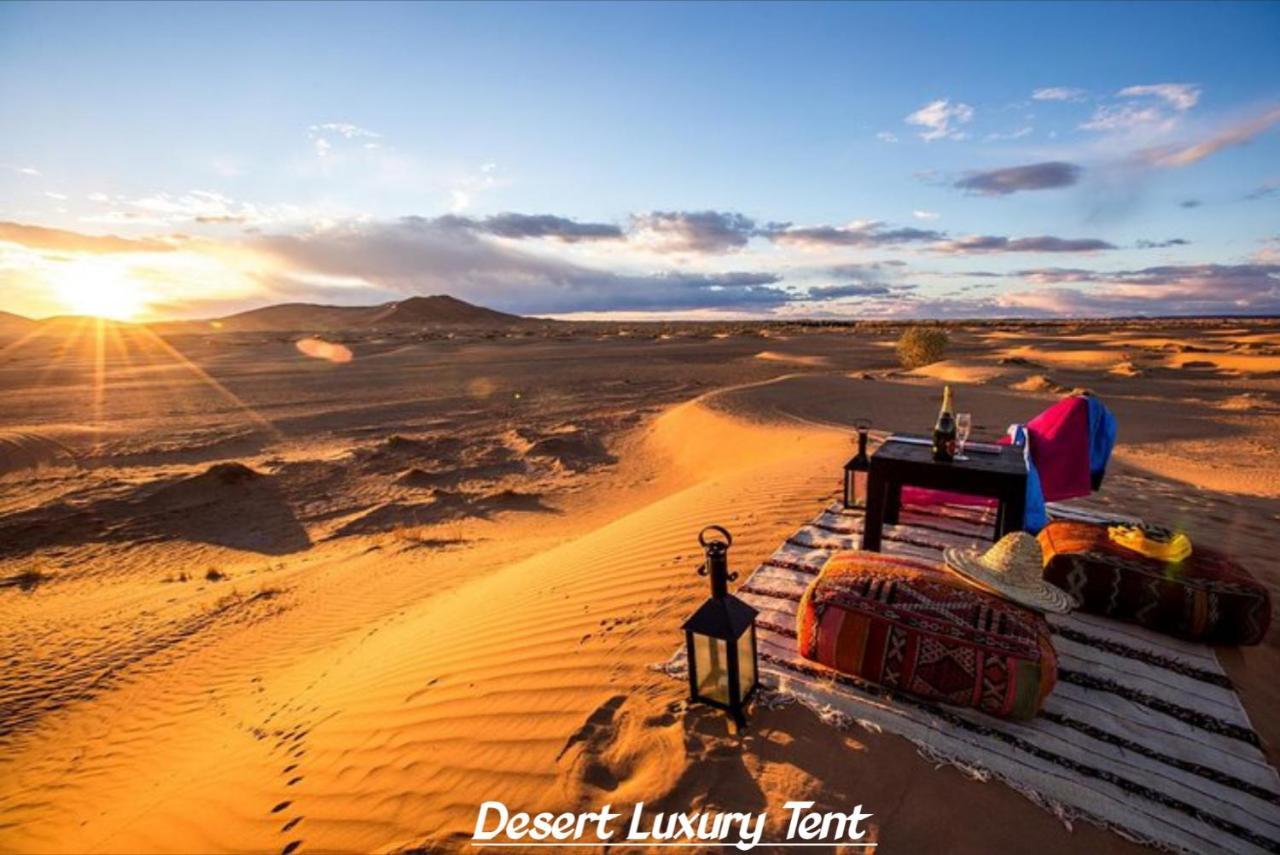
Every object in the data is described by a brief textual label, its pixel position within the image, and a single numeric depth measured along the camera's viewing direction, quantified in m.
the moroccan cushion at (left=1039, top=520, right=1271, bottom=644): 3.46
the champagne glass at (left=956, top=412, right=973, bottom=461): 4.59
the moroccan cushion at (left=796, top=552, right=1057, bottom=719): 2.80
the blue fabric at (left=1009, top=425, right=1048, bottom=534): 4.14
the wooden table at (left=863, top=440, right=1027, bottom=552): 4.01
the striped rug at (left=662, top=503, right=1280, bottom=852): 2.37
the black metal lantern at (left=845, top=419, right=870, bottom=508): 5.09
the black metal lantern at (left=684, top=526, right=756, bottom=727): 2.71
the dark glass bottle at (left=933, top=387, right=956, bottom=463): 4.24
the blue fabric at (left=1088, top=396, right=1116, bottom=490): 5.16
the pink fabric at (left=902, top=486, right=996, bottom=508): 5.82
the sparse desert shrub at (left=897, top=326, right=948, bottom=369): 29.58
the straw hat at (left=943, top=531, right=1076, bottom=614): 3.09
